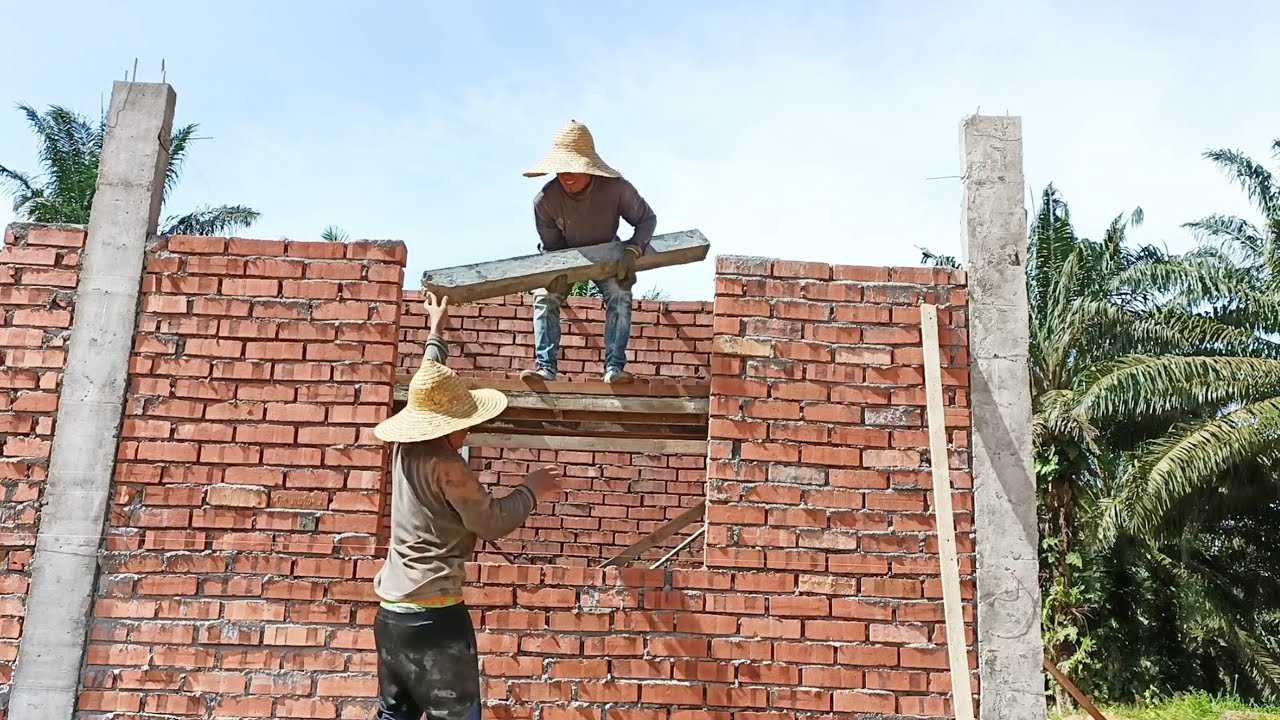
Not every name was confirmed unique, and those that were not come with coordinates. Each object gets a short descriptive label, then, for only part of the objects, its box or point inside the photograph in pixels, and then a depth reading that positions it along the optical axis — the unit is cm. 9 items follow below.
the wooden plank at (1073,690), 464
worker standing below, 375
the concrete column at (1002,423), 450
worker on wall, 496
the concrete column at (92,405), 440
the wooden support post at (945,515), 411
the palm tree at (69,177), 1499
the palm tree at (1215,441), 1073
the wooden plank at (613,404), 489
